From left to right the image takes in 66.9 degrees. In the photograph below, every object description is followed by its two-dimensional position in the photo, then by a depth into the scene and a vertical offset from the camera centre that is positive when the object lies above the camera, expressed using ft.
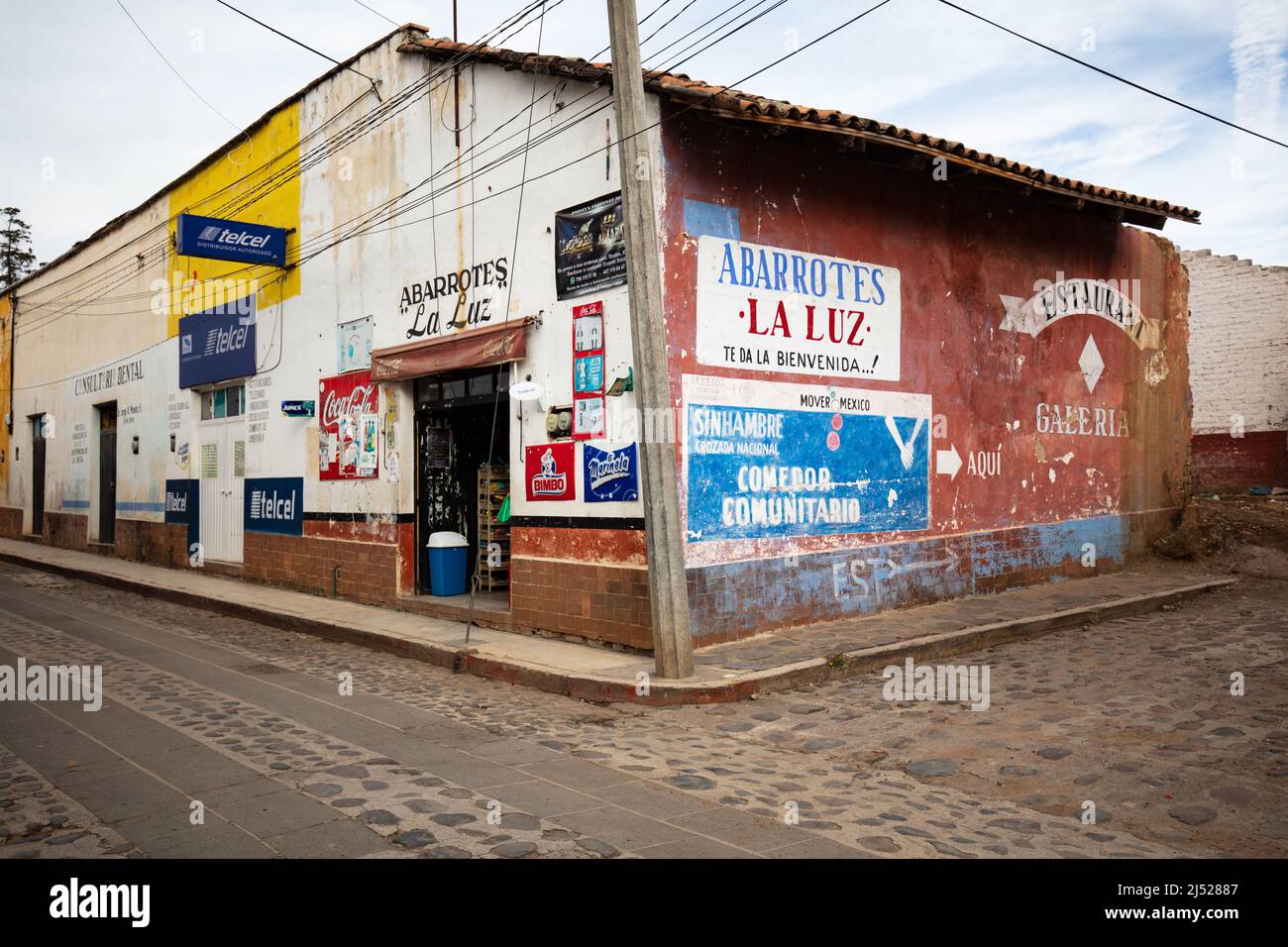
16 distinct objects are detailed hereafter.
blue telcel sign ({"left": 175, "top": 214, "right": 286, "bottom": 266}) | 46.03 +12.64
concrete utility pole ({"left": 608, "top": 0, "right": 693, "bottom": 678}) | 26.20 +3.80
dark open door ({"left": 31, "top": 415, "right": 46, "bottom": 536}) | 86.58 +2.30
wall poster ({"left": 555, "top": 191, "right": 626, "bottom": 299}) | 30.78 +7.98
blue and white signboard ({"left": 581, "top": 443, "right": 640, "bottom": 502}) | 30.25 +0.57
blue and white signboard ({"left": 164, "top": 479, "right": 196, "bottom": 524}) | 59.31 -0.11
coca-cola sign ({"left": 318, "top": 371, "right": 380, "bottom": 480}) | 43.06 +3.26
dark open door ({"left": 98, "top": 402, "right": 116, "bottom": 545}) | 73.00 +1.61
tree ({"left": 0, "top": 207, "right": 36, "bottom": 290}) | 127.03 +32.81
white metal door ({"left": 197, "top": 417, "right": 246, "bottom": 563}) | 54.24 +0.67
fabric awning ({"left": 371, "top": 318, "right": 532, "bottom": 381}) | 34.40 +5.44
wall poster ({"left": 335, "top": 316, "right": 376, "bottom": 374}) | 43.34 +6.86
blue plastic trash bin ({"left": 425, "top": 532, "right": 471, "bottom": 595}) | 40.14 -2.88
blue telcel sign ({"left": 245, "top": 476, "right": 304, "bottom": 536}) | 48.70 -0.38
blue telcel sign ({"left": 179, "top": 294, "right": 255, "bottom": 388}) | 53.52 +8.95
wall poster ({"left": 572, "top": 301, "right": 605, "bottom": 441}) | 31.48 +3.98
